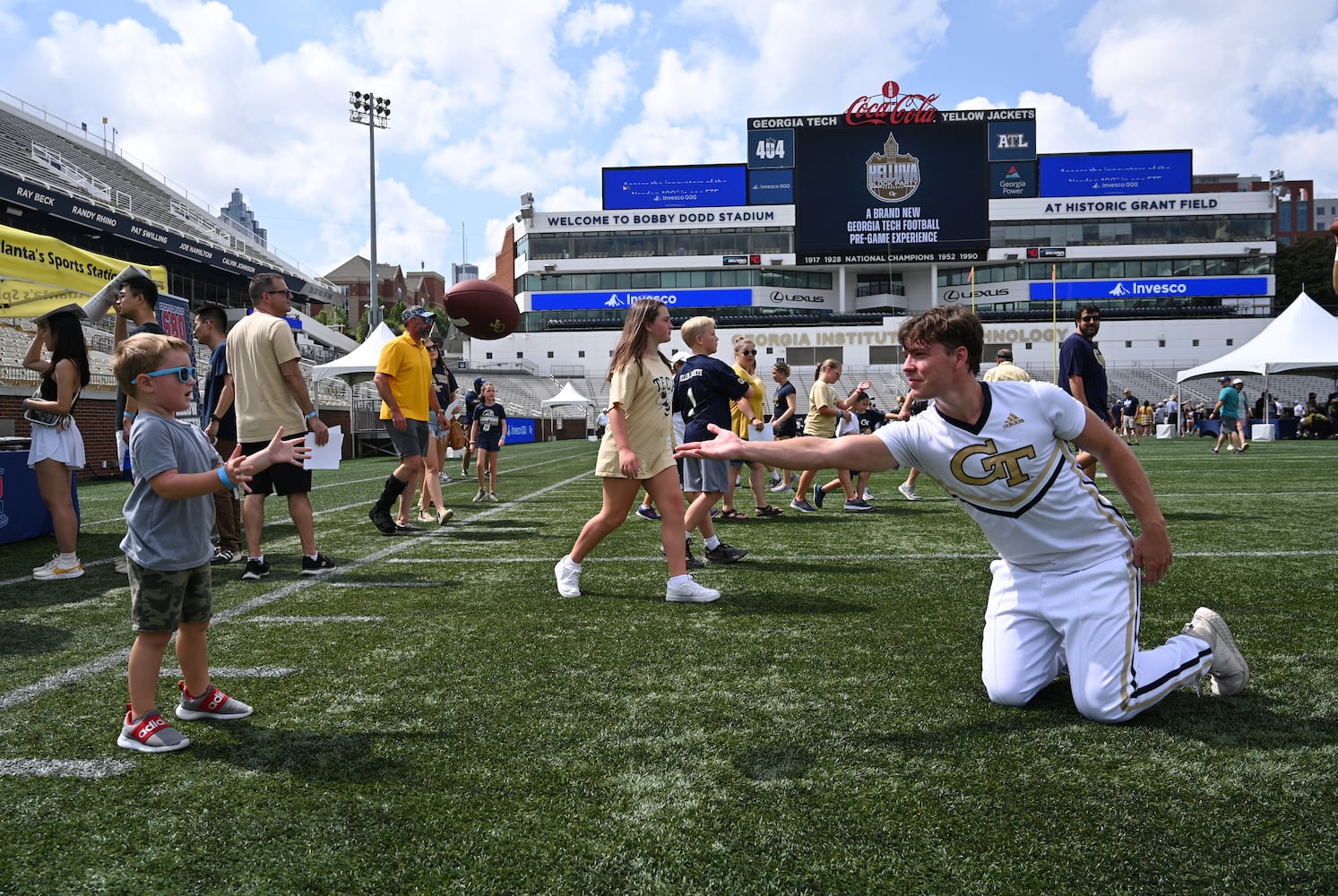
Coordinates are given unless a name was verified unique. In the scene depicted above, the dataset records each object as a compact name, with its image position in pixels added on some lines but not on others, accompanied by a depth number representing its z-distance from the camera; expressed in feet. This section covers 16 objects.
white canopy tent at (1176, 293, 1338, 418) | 81.71
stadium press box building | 193.06
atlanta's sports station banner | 25.18
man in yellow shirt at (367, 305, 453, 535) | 24.66
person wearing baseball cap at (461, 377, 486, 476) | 39.13
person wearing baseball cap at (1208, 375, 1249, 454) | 64.03
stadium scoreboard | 190.80
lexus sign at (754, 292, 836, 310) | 209.67
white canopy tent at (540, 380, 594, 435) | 134.41
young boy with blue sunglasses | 9.05
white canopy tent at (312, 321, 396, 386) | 79.97
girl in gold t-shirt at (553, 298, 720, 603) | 15.94
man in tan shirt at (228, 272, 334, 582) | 17.71
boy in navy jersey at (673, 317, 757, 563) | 19.27
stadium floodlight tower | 149.28
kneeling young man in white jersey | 9.37
